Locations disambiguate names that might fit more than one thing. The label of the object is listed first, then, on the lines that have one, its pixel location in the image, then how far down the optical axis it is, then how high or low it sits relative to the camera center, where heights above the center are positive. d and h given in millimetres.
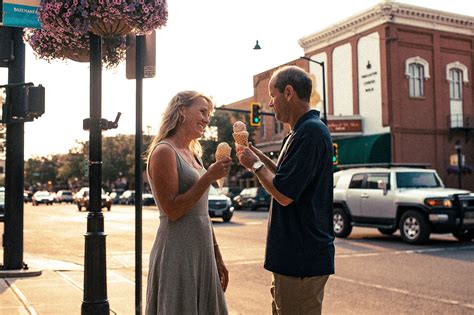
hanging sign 6286 +1970
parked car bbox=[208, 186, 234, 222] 23219 -881
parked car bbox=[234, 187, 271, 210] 36438 -884
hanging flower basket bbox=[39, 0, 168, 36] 4383 +1347
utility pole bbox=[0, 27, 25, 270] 8586 +158
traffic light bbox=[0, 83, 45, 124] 7793 +1206
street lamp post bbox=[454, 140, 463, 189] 32531 +1318
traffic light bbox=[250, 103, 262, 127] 26500 +3316
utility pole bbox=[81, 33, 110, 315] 4652 -385
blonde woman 3266 -197
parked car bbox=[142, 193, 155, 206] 51250 -1219
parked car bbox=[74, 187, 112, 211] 39750 -934
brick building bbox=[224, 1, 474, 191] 32500 +5807
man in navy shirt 3029 -150
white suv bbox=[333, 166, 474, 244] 13219 -505
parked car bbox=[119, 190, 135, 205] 58331 -1173
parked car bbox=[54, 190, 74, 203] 72000 -1166
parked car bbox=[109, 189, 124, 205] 64062 -1231
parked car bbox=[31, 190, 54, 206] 61041 -1129
